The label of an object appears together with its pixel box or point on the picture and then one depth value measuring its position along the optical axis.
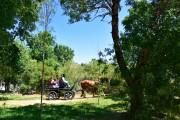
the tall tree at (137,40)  6.27
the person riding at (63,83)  11.06
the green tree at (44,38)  7.43
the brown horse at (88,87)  11.73
